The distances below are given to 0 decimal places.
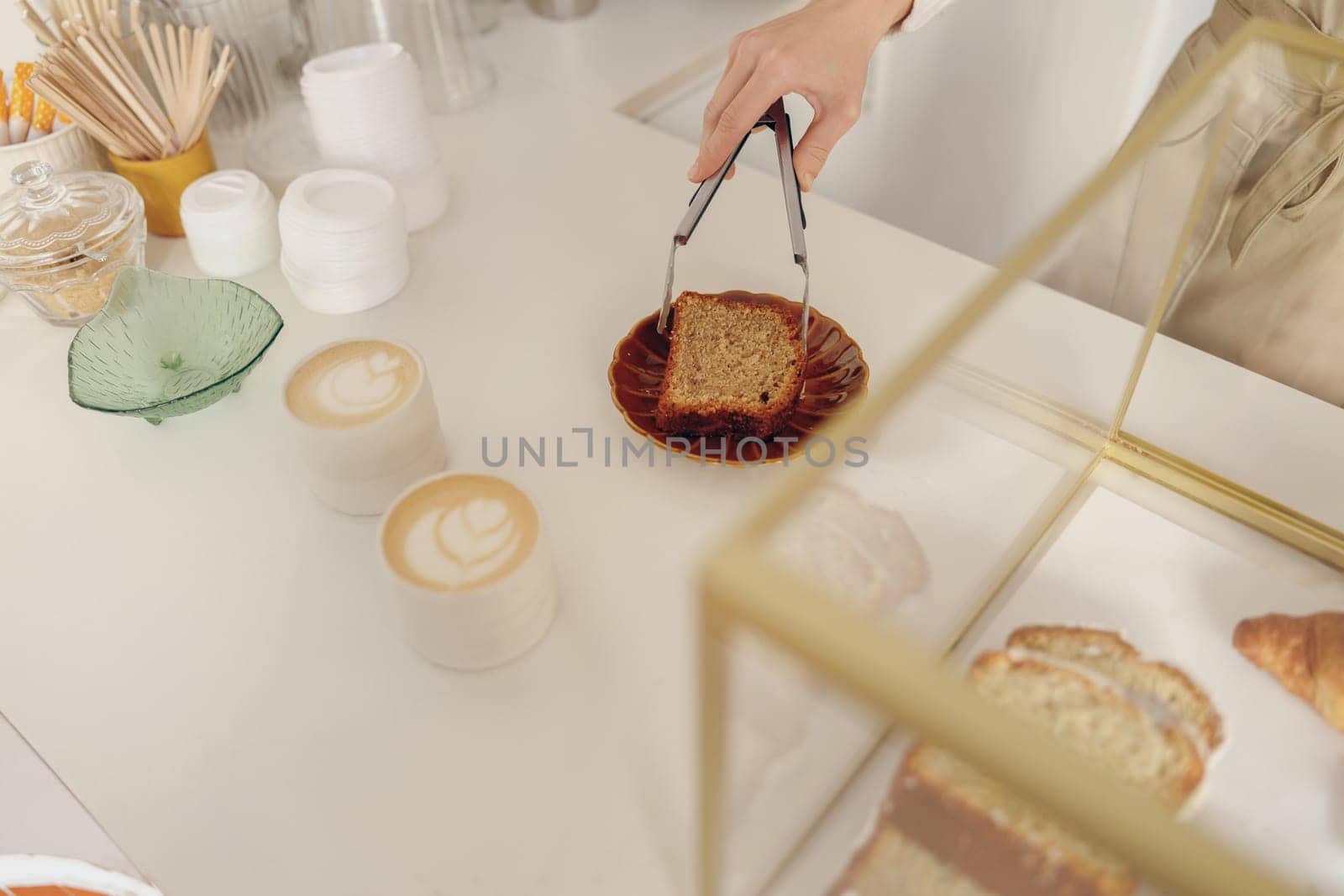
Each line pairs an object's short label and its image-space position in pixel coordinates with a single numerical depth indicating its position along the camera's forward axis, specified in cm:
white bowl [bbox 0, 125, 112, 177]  91
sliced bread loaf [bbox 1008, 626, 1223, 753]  49
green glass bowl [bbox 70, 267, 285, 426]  75
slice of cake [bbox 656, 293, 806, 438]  73
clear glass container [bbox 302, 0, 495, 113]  115
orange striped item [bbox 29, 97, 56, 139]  92
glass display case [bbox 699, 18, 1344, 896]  29
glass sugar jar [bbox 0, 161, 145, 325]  84
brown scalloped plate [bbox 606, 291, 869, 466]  72
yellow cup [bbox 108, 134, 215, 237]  94
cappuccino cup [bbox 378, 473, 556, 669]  58
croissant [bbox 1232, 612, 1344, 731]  52
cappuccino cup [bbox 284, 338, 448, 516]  67
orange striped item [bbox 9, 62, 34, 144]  92
